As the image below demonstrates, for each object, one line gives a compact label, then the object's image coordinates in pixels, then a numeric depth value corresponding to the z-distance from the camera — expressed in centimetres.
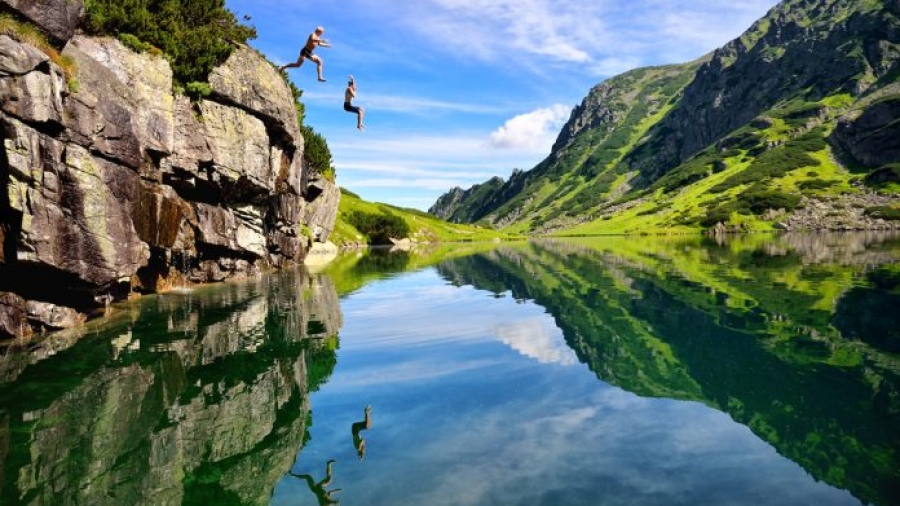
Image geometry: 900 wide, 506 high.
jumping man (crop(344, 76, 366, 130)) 3038
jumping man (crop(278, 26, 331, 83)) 2958
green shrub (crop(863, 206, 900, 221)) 17962
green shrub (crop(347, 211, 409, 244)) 19261
